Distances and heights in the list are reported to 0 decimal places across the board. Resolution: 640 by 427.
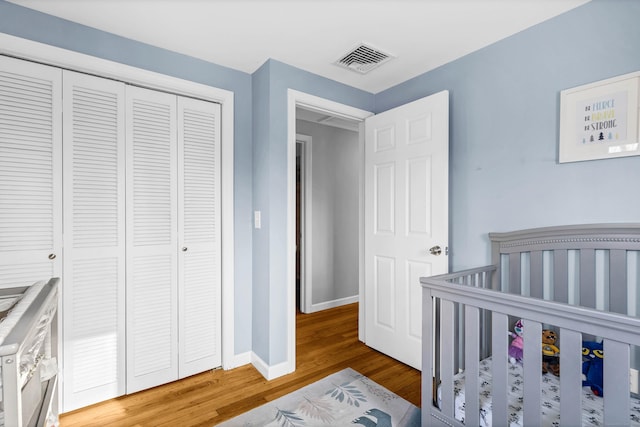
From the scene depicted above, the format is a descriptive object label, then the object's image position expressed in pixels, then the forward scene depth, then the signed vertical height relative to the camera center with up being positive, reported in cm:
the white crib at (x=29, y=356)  77 -44
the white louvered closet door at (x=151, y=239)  205 -18
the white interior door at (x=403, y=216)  221 -3
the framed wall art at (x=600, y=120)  152 +48
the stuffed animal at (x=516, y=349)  166 -74
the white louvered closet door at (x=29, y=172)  170 +23
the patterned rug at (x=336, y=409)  177 -119
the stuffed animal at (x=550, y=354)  156 -71
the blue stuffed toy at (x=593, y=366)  137 -69
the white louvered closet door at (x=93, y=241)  186 -17
